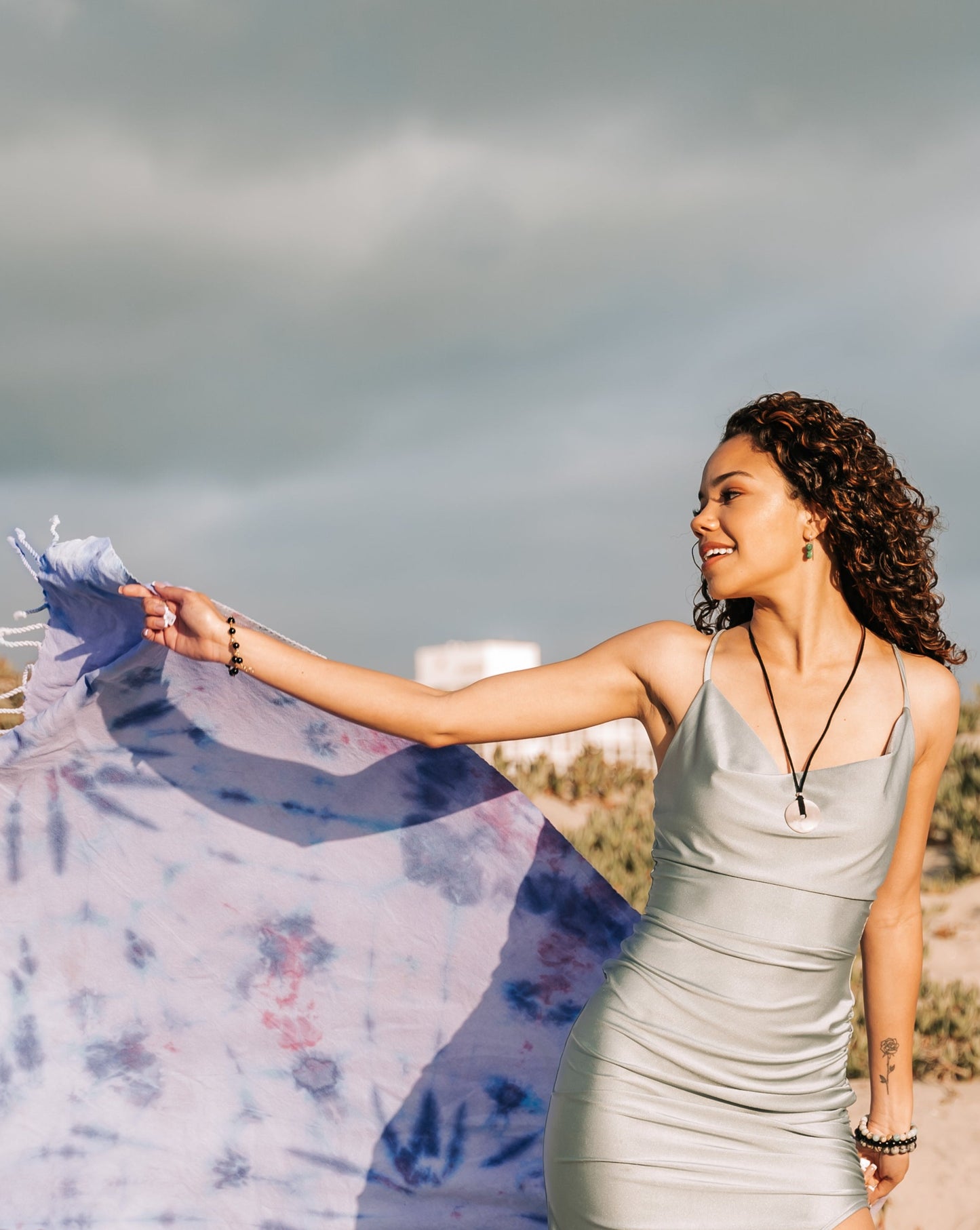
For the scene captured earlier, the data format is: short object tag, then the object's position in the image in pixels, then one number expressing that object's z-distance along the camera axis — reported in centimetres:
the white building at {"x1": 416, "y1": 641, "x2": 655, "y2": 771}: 3953
